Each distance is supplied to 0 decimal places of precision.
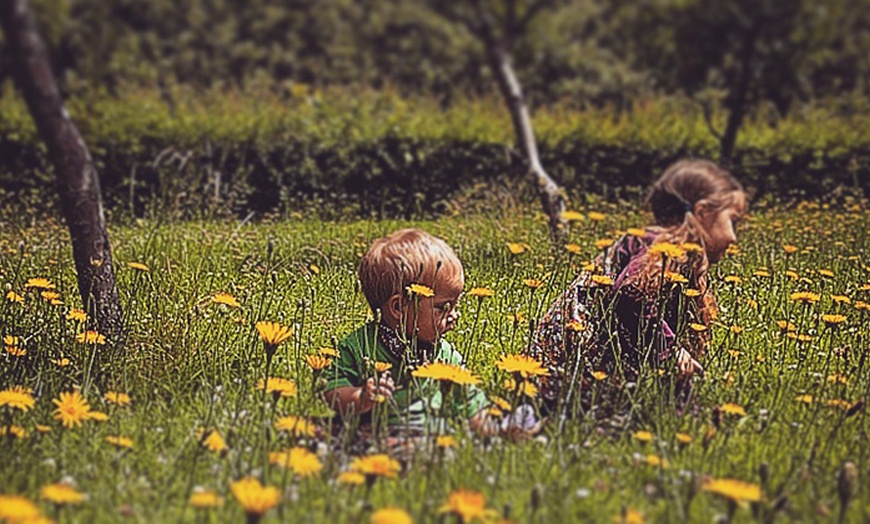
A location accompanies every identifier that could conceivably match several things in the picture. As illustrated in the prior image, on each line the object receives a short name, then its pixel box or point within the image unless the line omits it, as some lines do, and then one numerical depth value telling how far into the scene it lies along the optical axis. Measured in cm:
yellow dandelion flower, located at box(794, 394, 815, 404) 272
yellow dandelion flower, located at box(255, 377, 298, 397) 240
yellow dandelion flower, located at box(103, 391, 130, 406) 262
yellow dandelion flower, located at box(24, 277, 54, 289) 318
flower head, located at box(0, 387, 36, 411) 235
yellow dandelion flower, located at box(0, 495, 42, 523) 156
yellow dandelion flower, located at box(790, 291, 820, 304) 307
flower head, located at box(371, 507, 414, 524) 169
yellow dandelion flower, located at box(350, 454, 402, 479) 194
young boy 301
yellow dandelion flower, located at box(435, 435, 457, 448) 228
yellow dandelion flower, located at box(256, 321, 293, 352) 245
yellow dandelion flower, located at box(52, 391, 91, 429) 244
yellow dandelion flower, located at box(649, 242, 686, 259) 302
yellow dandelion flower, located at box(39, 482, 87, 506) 177
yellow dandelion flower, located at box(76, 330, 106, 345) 302
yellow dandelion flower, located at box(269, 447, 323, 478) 215
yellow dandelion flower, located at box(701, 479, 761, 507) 183
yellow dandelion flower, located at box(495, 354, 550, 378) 239
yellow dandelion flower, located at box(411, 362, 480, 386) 229
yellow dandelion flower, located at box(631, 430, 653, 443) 237
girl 328
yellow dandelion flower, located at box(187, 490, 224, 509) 182
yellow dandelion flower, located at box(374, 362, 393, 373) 266
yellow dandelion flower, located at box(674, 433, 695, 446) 238
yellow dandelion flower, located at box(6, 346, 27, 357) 309
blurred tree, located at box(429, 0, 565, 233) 747
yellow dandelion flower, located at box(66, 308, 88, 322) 312
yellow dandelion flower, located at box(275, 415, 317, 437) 238
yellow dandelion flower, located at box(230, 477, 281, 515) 175
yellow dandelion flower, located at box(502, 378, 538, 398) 238
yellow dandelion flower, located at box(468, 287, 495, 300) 295
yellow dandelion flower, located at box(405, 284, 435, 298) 276
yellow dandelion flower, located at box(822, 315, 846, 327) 302
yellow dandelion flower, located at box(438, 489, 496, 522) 174
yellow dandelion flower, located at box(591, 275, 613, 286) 316
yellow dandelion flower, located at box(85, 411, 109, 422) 239
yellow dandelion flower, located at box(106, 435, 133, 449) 226
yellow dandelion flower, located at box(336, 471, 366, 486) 199
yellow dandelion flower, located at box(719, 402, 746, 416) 251
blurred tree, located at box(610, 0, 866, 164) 1331
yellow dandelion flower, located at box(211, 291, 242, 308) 283
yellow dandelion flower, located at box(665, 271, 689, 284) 311
